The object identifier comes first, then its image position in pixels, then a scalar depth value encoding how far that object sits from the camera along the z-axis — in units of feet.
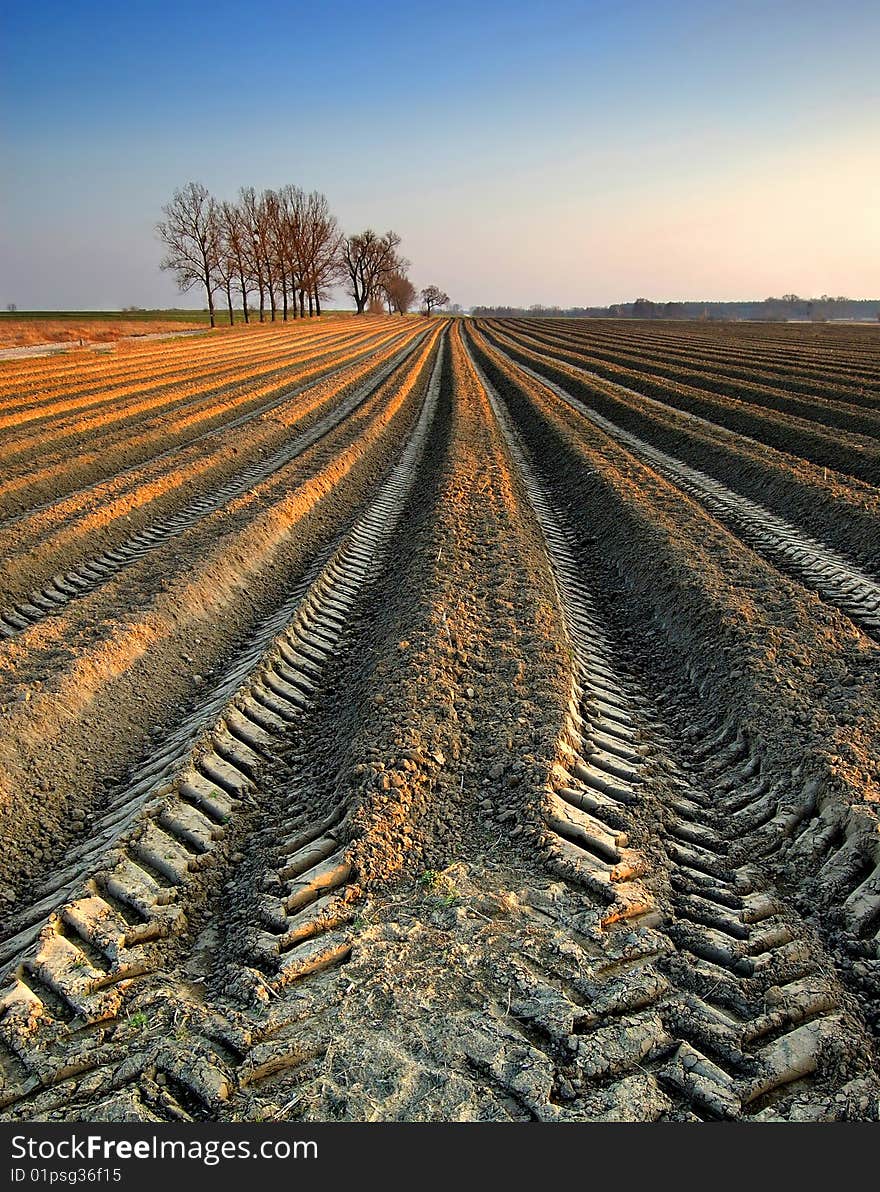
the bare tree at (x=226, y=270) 172.45
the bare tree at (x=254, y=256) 187.01
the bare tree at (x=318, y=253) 228.10
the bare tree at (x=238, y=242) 176.61
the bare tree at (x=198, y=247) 169.89
